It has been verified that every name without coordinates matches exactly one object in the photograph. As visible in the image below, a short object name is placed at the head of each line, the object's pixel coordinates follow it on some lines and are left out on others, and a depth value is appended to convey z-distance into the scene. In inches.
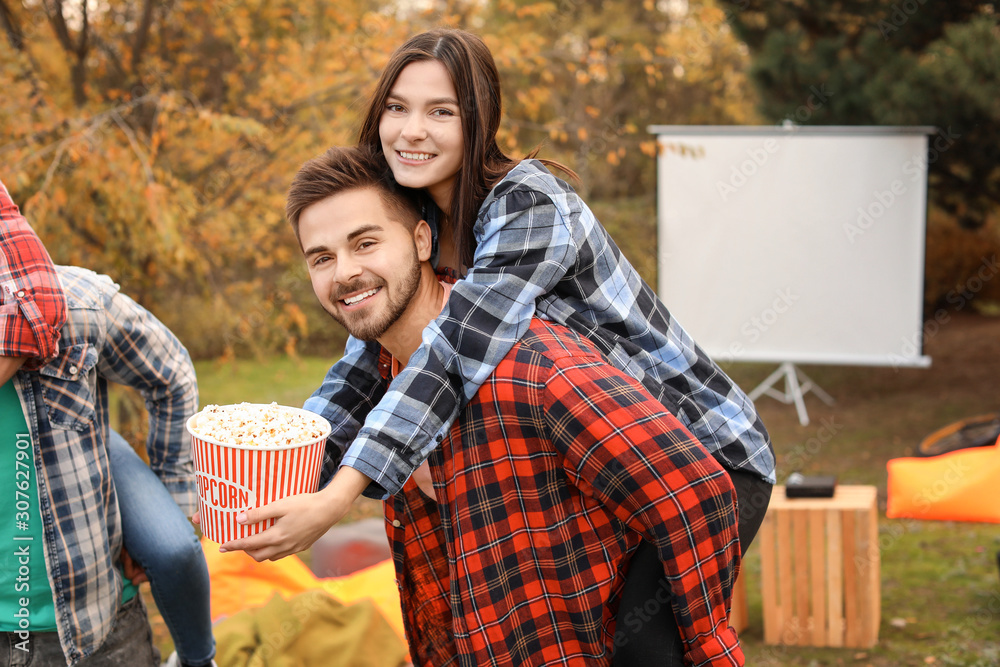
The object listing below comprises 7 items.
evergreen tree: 271.1
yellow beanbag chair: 160.1
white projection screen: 307.3
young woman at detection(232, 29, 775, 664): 63.3
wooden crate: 155.8
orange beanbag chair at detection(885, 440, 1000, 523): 181.0
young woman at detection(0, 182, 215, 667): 76.5
